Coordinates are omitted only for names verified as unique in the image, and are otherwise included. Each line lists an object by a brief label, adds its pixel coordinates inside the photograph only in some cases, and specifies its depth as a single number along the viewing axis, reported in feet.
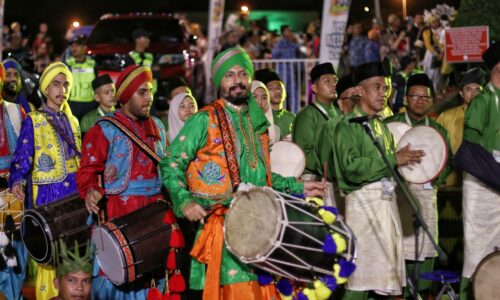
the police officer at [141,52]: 53.31
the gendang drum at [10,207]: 30.01
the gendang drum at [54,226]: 26.76
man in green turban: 22.09
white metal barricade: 54.70
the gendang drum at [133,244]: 23.95
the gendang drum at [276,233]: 20.71
